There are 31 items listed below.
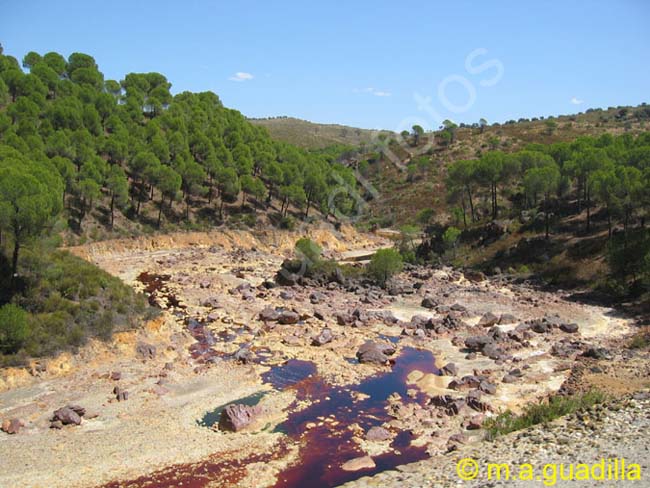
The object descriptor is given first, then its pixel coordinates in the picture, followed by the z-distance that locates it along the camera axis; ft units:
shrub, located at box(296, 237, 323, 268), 185.26
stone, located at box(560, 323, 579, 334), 125.90
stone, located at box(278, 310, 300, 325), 132.05
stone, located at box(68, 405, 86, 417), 76.13
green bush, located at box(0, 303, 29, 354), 85.30
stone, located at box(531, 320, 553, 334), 126.11
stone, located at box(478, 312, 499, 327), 133.28
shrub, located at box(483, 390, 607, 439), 71.15
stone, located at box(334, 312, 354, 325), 133.69
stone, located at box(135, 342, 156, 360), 99.30
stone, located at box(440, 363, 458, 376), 99.25
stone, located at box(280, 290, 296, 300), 157.60
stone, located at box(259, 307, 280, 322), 134.21
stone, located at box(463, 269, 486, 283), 191.52
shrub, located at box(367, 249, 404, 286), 179.11
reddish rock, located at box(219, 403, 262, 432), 74.05
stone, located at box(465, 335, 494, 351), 113.29
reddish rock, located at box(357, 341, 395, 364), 106.01
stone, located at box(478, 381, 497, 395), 88.17
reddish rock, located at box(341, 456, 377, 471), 65.26
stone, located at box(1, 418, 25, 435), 70.79
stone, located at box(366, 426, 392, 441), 73.24
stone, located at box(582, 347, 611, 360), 103.68
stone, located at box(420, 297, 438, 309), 153.07
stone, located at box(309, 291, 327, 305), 155.02
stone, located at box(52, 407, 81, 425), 73.82
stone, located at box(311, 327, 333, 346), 115.91
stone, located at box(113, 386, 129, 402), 81.97
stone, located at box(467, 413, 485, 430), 75.51
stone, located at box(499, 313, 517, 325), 135.13
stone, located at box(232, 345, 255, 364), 102.73
